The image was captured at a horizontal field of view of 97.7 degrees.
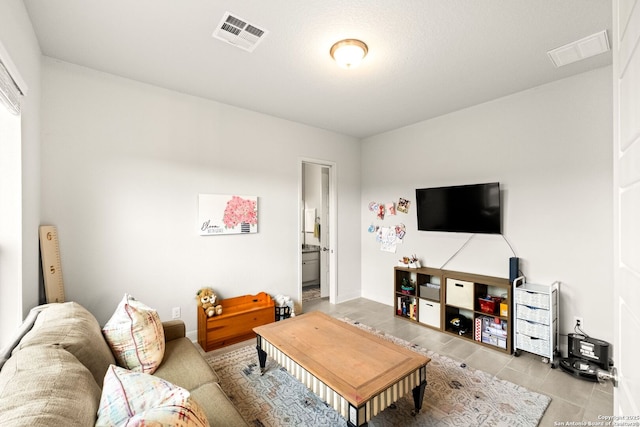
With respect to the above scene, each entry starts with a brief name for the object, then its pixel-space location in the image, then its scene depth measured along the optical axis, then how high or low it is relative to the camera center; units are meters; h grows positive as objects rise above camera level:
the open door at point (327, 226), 4.54 -0.22
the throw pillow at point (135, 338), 1.74 -0.80
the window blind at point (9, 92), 1.41 +0.66
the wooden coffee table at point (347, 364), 1.60 -1.02
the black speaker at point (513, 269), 2.94 -0.60
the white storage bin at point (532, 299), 2.64 -0.84
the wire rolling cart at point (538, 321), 2.62 -1.05
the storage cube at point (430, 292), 3.54 -1.03
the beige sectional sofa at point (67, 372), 0.84 -0.62
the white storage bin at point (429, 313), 3.52 -1.29
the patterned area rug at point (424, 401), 1.93 -1.43
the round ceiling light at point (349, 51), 2.17 +1.28
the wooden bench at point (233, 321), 2.95 -1.20
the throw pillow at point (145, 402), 0.89 -0.65
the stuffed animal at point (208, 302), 3.01 -0.98
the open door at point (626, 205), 0.74 +0.02
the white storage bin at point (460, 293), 3.23 -0.96
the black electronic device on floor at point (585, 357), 2.39 -1.30
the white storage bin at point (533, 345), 2.63 -1.28
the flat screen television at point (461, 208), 3.17 +0.05
